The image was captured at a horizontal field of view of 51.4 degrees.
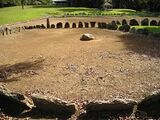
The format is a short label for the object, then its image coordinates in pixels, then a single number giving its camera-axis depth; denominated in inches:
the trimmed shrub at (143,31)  632.2
